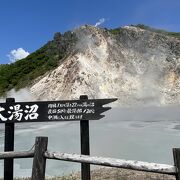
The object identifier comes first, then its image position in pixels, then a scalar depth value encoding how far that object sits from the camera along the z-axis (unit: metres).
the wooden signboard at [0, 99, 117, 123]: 3.25
